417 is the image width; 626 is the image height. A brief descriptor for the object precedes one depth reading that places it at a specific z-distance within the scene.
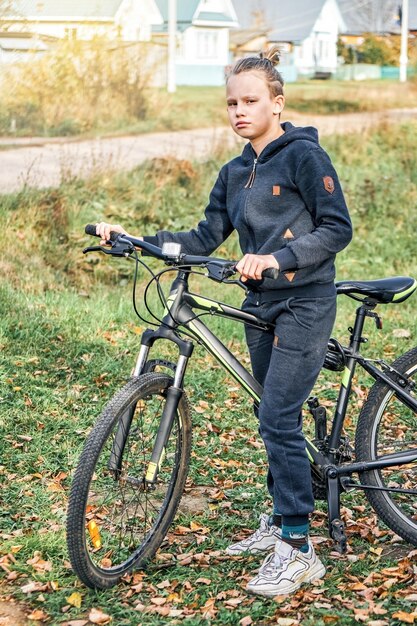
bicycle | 3.80
